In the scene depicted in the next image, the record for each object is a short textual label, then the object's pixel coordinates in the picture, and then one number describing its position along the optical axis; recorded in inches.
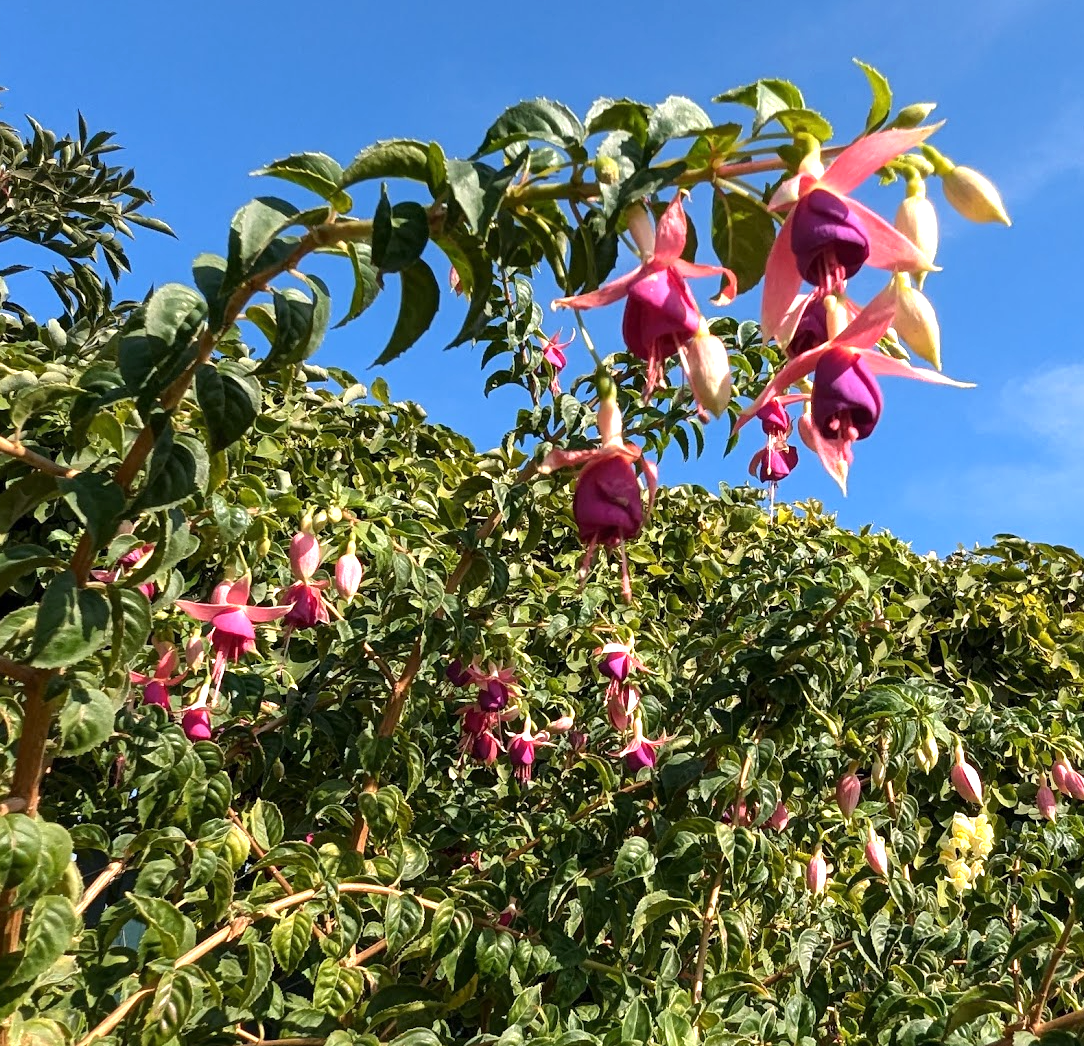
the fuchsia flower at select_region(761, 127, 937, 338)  20.1
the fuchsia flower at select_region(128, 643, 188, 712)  49.1
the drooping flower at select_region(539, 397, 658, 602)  25.0
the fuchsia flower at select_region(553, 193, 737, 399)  21.7
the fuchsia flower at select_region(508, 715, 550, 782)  64.0
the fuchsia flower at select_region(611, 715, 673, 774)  56.6
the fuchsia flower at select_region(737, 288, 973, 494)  20.6
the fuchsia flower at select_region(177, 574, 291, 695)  43.9
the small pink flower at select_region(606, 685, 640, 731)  58.4
